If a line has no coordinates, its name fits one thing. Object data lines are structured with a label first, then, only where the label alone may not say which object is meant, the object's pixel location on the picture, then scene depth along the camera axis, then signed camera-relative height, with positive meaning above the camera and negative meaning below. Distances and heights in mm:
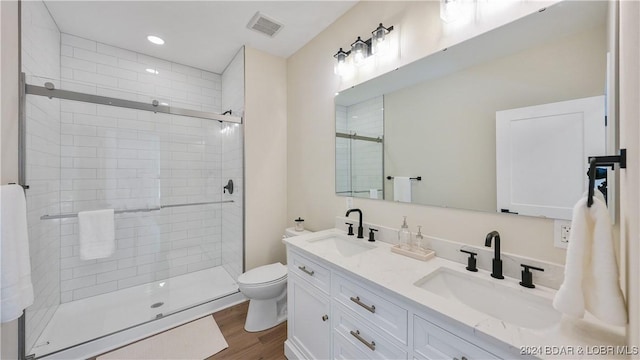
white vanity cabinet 844 -658
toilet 1904 -993
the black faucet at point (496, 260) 1052 -373
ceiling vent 2037 +1433
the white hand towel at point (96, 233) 1954 -462
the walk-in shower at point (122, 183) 1759 -29
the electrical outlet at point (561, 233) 950 -226
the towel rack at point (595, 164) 622 +41
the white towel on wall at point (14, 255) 1144 -391
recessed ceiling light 2352 +1460
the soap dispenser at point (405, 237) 1428 -360
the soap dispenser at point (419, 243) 1370 -383
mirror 919 +311
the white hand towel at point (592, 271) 604 -256
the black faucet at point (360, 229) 1728 -376
